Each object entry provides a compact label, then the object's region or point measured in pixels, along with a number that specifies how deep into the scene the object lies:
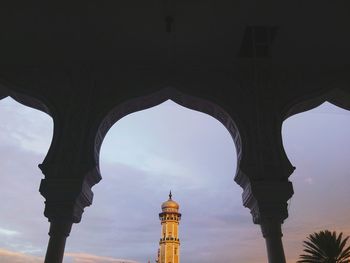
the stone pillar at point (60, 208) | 4.51
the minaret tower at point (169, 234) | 38.98
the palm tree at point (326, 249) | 10.99
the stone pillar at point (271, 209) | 4.51
